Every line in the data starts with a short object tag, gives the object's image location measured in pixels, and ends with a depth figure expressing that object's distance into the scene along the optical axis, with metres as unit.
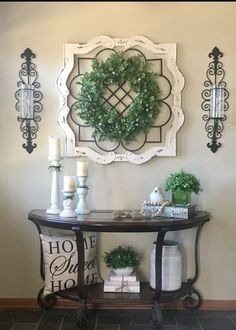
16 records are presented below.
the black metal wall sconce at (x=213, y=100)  2.57
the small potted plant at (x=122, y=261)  2.51
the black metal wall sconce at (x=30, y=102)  2.61
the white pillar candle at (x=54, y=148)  2.49
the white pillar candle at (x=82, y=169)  2.46
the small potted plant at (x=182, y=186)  2.40
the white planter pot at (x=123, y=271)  2.52
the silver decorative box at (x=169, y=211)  2.37
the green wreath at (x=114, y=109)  2.55
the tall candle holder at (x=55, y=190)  2.51
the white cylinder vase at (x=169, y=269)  2.47
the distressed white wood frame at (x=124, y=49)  2.60
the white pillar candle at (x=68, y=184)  2.43
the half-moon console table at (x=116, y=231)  2.24
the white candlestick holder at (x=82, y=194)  2.48
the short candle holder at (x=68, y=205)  2.40
